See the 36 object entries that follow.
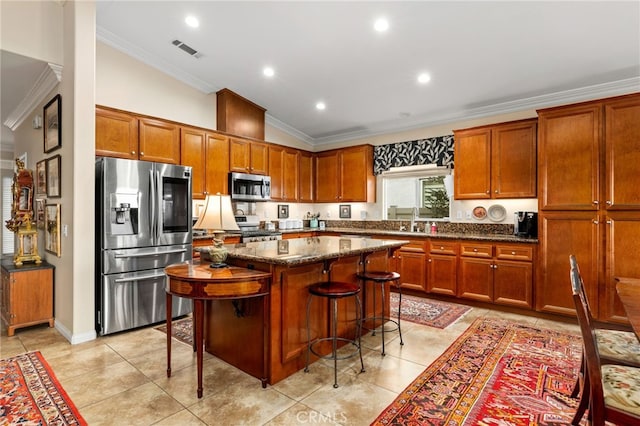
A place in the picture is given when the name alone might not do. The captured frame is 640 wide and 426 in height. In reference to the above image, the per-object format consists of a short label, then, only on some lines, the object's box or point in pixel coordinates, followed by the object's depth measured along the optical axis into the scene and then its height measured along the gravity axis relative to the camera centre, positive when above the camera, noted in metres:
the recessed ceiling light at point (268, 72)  4.61 +2.05
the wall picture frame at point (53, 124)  3.46 +1.02
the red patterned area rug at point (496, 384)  2.04 -1.27
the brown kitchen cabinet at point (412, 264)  4.84 -0.77
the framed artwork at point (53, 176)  3.53 +0.44
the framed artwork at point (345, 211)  6.59 +0.06
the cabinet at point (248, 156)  5.41 +1.00
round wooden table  2.21 -0.50
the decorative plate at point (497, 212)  4.77 +0.02
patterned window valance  5.27 +1.05
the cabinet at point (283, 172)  6.08 +0.80
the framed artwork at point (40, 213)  4.19 +0.03
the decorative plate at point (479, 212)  4.94 +0.02
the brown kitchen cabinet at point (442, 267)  4.57 -0.77
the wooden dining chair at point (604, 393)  1.38 -0.80
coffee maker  4.29 -0.14
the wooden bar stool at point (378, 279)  2.99 -0.61
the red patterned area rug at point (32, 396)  2.03 -1.26
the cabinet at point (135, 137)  4.01 +1.03
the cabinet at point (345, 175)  6.12 +0.76
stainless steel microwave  5.36 +0.47
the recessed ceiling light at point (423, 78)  4.23 +1.80
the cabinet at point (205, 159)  4.81 +0.86
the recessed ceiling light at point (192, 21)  3.73 +2.25
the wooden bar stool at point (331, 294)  2.47 -0.61
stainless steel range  5.08 -0.29
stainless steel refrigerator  3.37 -0.25
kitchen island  2.41 -0.79
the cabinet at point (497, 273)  4.05 -0.78
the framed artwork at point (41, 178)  3.96 +0.48
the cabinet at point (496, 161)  4.32 +0.73
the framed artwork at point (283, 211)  6.50 +0.06
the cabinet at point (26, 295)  3.43 -0.87
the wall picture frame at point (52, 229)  3.53 -0.16
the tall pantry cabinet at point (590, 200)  3.45 +0.15
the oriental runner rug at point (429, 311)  3.87 -1.27
